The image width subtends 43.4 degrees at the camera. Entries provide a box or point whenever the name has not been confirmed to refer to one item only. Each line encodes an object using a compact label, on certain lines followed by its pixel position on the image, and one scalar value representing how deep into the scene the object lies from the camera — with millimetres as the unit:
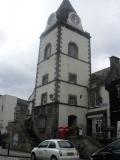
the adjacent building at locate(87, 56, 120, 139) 16988
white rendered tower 18388
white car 9085
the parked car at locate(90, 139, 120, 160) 6648
